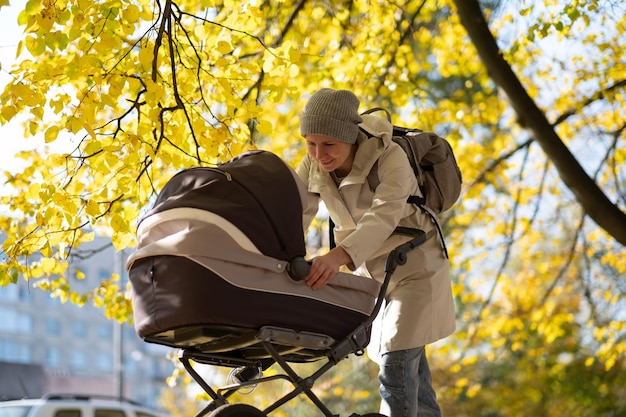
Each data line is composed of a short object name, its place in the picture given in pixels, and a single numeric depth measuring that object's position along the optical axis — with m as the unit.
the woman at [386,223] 3.73
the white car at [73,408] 12.67
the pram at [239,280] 3.08
